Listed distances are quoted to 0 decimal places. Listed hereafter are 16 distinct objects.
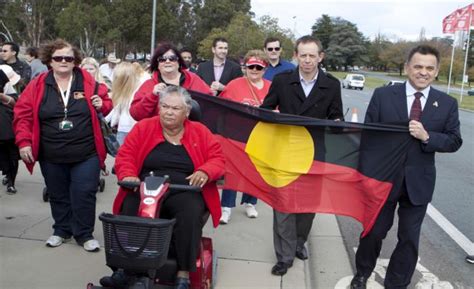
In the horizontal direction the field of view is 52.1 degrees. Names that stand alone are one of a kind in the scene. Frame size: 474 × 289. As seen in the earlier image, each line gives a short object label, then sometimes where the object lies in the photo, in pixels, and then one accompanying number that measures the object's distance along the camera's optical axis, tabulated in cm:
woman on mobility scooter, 345
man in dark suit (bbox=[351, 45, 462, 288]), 363
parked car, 4897
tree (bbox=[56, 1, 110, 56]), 3603
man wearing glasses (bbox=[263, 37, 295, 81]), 679
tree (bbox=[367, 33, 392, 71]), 11364
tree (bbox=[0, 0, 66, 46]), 4391
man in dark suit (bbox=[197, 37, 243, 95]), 700
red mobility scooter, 282
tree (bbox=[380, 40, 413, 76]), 9381
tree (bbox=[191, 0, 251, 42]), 6103
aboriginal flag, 383
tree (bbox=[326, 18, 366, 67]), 10675
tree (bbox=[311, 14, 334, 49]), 11162
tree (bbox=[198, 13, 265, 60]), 3878
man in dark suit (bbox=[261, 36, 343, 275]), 423
